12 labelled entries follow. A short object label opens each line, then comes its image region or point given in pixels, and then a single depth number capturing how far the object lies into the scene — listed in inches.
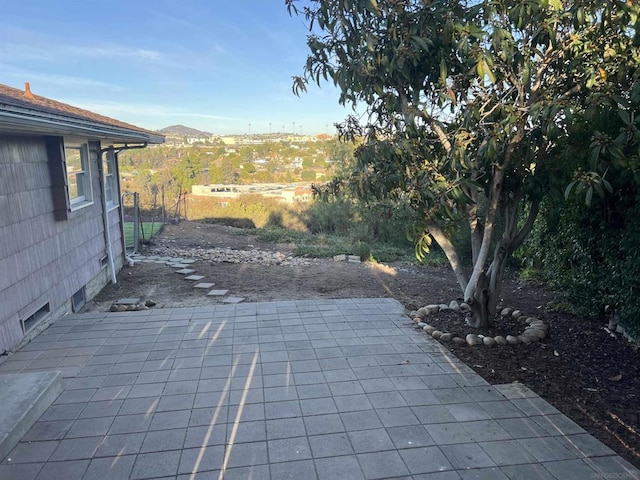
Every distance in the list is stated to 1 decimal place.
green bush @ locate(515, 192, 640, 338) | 148.9
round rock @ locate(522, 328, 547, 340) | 173.0
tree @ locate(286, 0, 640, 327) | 127.6
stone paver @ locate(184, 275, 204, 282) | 287.3
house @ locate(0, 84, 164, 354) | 156.1
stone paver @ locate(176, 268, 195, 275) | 302.7
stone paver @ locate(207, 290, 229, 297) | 252.4
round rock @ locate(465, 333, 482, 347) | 168.4
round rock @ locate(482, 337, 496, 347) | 168.3
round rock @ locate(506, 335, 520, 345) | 169.0
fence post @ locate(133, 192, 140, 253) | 359.3
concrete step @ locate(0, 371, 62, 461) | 102.0
